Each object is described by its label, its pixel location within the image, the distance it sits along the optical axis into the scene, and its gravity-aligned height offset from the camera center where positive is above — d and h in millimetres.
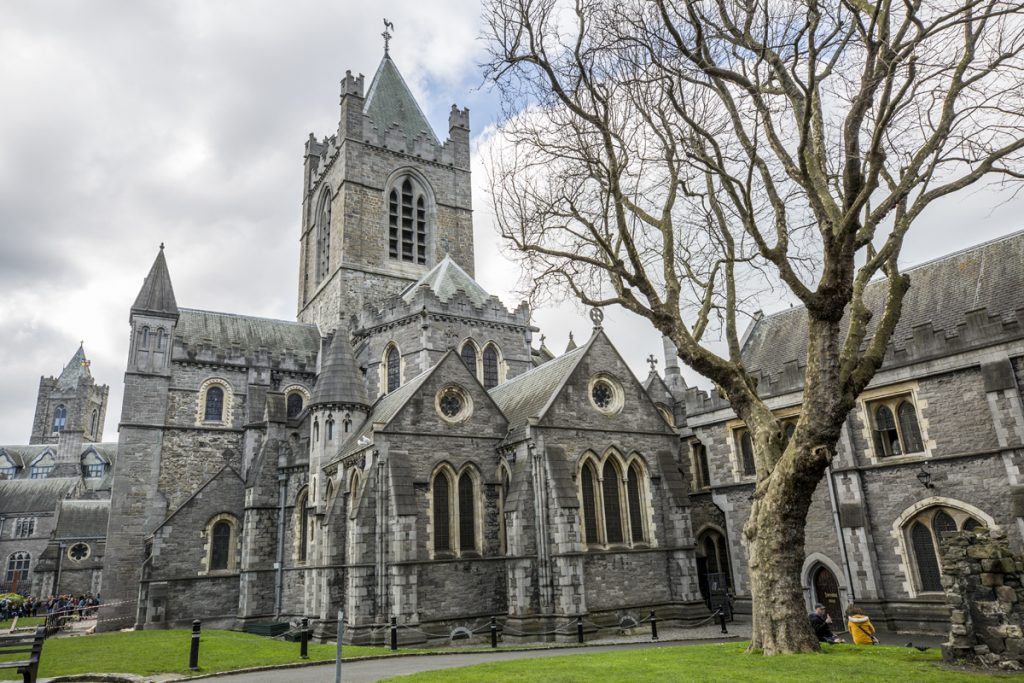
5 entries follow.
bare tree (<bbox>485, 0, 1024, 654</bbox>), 10641 +5727
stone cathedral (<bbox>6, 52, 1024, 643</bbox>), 18422 +2430
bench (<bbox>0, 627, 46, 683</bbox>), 9969 -1236
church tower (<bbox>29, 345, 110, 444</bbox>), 85750 +21859
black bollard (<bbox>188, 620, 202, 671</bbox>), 13012 -1694
